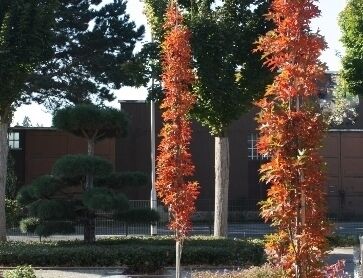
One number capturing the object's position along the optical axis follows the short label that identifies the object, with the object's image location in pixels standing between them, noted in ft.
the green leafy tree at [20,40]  57.31
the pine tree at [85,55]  108.68
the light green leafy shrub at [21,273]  37.40
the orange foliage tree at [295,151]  24.43
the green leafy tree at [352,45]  79.05
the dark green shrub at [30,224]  57.41
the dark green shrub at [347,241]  72.79
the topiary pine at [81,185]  55.42
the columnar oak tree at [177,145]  37.93
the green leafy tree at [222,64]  60.75
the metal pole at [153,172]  86.25
